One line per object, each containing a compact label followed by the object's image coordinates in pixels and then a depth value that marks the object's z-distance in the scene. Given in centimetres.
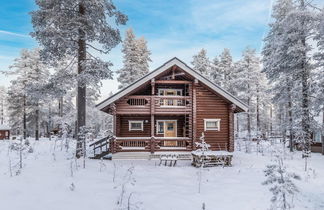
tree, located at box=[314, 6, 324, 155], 1743
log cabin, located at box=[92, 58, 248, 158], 1672
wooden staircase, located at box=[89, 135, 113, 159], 1605
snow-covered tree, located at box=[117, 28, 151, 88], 3088
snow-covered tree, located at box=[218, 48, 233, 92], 3944
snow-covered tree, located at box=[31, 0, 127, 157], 1368
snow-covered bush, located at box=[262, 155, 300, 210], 577
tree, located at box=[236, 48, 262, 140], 3303
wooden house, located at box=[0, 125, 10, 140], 4456
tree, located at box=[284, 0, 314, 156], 1833
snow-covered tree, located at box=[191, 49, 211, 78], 3669
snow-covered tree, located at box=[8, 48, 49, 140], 3381
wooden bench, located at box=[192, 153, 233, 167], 1432
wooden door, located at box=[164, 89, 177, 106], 1873
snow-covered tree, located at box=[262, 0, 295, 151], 2034
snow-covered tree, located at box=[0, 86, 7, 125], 6844
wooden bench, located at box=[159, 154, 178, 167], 1401
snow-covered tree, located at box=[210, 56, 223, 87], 3928
